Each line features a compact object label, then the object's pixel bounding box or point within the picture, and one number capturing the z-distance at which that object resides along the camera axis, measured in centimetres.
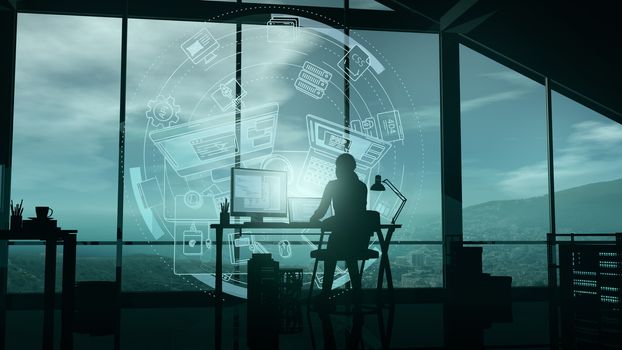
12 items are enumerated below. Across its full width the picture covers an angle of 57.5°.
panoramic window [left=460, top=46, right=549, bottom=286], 645
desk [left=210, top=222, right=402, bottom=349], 407
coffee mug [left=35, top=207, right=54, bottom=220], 337
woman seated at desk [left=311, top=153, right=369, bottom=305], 421
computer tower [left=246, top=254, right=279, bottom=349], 375
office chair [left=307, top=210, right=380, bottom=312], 421
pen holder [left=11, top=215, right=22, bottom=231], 338
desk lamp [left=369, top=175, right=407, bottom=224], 519
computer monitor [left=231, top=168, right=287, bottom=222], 473
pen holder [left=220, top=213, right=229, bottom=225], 440
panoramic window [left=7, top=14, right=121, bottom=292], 581
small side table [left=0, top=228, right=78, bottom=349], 327
